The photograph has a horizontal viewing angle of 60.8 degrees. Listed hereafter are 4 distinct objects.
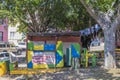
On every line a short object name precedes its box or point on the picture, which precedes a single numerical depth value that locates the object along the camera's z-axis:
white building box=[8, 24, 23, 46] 24.37
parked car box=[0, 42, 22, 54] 17.89
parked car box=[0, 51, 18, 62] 10.85
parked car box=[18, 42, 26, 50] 22.13
